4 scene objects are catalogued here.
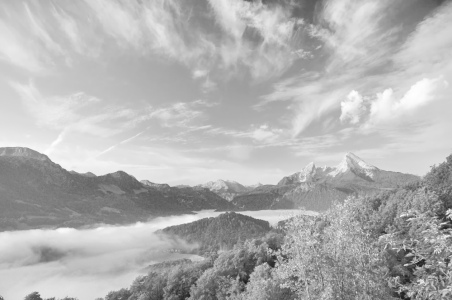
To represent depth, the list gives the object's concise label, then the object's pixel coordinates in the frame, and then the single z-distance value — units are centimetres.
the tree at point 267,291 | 5625
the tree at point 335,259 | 2147
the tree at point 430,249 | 1075
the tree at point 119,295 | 10288
